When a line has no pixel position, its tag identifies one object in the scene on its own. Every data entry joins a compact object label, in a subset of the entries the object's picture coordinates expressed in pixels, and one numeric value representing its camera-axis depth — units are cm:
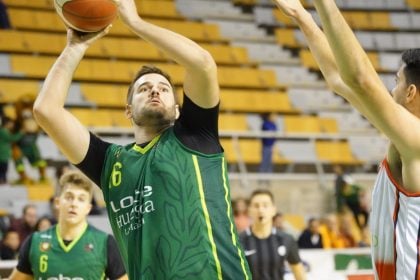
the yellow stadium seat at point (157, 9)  1803
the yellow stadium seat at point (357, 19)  2006
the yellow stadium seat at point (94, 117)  1425
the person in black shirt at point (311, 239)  1127
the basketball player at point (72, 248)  570
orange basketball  372
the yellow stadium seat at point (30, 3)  1688
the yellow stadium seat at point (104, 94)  1513
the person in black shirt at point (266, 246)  735
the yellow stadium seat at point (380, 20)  2022
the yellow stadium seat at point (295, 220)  1322
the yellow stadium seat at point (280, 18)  1953
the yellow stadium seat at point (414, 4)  2095
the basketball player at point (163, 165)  347
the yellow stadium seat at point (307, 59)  1839
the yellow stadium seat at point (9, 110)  1336
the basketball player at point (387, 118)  288
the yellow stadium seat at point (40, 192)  1170
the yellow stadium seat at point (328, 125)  1639
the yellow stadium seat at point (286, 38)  1877
